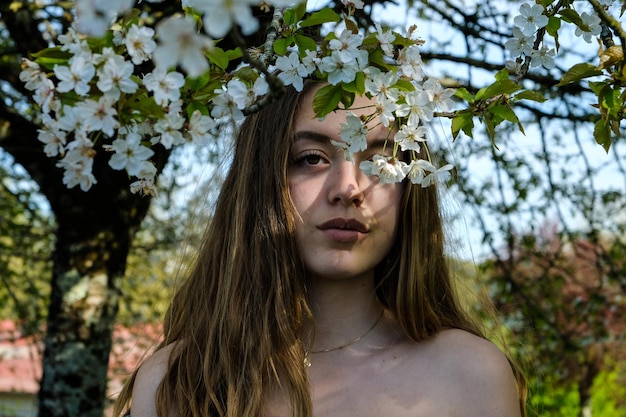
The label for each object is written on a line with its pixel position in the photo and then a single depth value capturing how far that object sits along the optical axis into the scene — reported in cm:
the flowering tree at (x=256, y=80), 106
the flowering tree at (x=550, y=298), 413
